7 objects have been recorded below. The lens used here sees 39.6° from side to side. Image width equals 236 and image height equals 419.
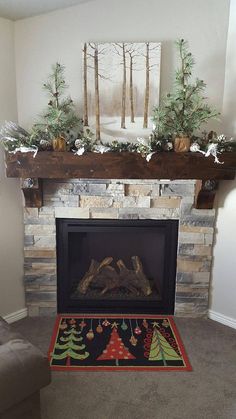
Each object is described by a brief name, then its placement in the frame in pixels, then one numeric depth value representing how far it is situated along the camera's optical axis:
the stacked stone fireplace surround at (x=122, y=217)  2.48
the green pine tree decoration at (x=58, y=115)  2.18
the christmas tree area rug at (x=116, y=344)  2.14
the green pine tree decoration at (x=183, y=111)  2.15
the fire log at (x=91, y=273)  2.82
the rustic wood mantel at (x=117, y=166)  2.18
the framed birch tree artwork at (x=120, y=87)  2.29
